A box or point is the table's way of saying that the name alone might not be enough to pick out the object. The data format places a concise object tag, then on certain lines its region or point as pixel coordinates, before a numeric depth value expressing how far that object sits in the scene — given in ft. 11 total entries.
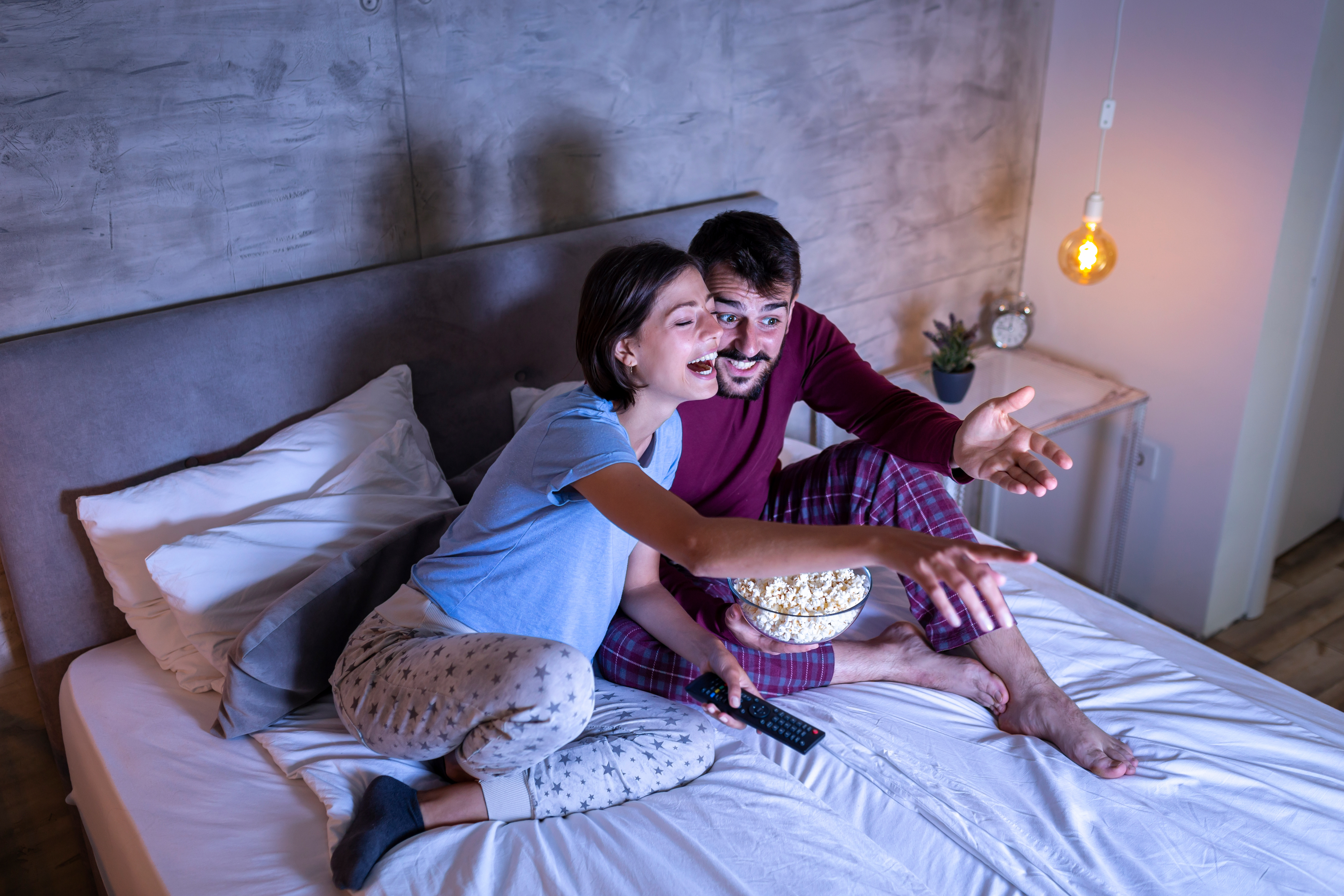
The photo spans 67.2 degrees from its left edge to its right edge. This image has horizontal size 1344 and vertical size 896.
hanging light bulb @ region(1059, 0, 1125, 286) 7.84
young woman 4.00
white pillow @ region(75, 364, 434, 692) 5.31
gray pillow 4.75
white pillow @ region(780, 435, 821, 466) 7.39
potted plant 8.45
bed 4.03
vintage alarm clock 9.45
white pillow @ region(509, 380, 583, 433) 6.51
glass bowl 4.55
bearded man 4.98
